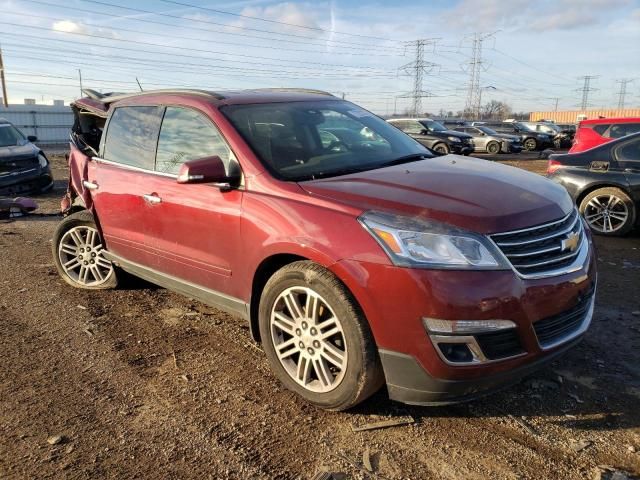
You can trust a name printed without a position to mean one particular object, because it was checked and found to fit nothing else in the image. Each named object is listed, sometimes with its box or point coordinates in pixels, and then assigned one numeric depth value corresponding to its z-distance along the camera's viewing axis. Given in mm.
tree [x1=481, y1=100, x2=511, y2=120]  103325
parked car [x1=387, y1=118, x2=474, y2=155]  22422
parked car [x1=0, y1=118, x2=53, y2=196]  10795
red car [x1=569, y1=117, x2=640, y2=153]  12430
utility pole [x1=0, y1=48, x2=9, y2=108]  34750
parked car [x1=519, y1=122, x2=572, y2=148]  29797
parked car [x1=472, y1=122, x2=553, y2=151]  29750
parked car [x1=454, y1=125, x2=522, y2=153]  26484
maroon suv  2631
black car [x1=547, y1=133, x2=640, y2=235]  7344
